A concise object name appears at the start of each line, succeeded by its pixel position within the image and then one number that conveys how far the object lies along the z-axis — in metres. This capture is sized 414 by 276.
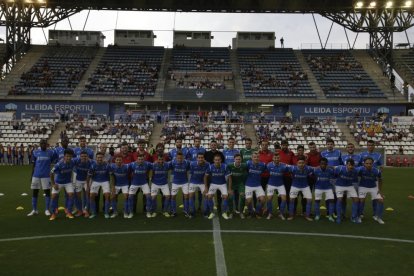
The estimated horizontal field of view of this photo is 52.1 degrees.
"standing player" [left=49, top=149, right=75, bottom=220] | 10.36
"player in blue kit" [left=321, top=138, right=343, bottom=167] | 11.13
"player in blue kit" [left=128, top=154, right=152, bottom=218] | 10.48
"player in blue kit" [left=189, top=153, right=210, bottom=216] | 10.59
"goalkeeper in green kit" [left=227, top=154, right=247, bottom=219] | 10.66
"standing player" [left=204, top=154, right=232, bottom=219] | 10.43
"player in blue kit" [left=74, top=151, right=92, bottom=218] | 10.62
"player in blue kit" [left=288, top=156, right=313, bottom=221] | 10.27
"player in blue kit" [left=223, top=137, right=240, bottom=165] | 11.59
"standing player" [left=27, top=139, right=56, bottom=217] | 10.66
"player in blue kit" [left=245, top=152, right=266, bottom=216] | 10.38
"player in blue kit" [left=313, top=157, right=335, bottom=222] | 10.21
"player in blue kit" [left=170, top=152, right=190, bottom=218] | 10.58
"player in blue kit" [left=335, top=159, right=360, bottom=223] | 10.02
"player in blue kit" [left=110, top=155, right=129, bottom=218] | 10.49
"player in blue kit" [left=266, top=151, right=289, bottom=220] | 10.39
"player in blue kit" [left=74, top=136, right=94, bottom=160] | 11.21
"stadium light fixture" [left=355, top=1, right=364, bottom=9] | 40.12
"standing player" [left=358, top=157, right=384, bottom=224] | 10.12
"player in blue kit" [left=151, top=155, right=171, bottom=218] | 10.54
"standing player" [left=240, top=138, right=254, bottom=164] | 11.49
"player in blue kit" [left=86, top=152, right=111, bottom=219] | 10.41
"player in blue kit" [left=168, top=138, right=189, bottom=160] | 11.63
